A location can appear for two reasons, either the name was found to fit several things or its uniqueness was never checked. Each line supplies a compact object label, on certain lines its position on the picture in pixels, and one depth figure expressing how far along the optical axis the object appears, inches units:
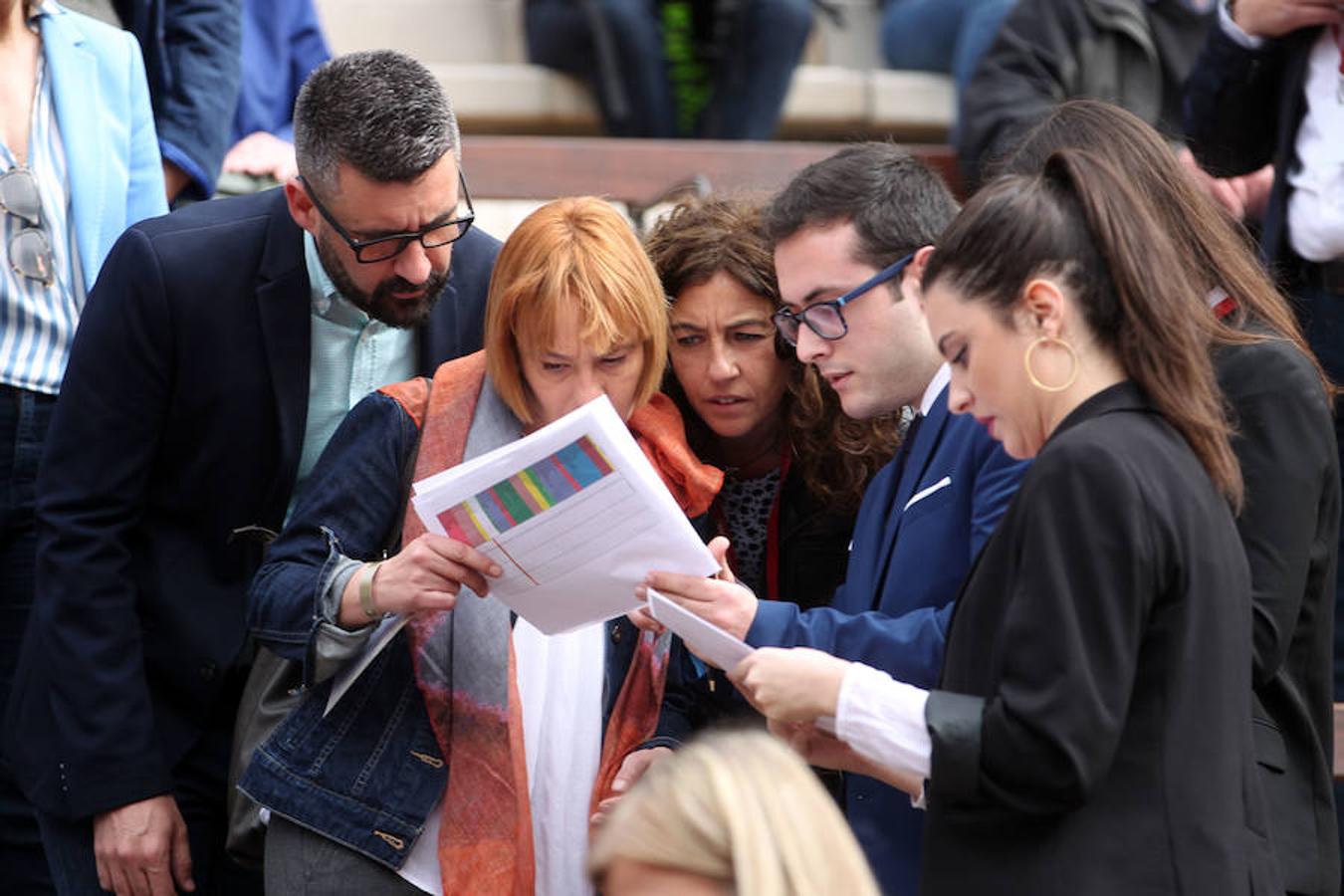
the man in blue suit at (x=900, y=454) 192.4
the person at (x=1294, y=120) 275.0
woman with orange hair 211.5
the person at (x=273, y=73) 344.5
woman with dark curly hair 236.1
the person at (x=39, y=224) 257.4
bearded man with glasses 234.7
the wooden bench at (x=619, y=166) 456.1
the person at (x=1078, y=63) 385.4
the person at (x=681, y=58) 473.4
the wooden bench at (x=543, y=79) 524.7
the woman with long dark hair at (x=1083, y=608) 157.0
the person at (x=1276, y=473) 190.4
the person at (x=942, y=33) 451.5
